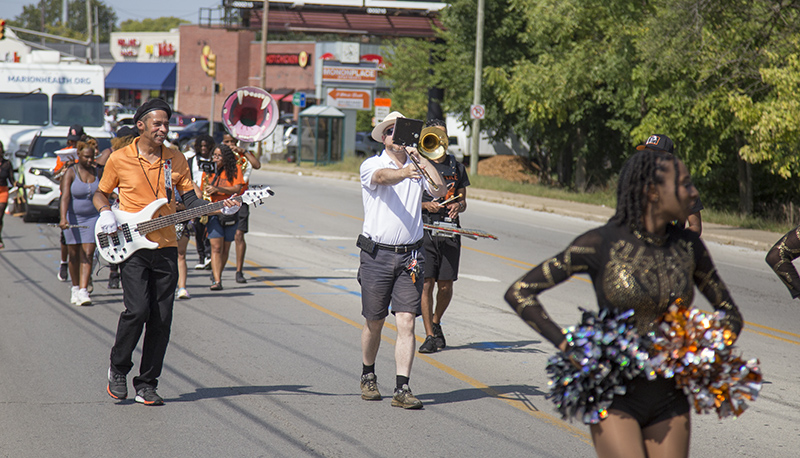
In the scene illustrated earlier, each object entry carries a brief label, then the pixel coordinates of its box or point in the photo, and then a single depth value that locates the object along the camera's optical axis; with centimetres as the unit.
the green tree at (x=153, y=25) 13712
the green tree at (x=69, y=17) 13612
